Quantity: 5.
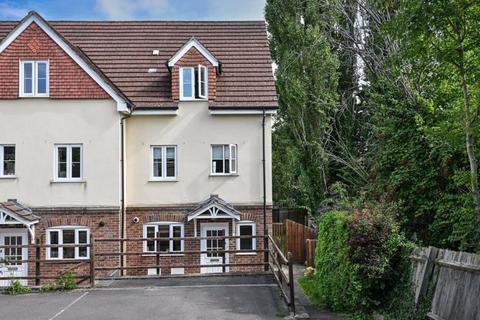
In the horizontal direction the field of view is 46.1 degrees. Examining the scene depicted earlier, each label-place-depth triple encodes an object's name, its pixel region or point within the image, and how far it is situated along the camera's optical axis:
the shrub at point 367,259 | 10.65
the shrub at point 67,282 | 15.54
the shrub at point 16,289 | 15.32
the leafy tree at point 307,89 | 26.78
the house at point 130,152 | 20.16
